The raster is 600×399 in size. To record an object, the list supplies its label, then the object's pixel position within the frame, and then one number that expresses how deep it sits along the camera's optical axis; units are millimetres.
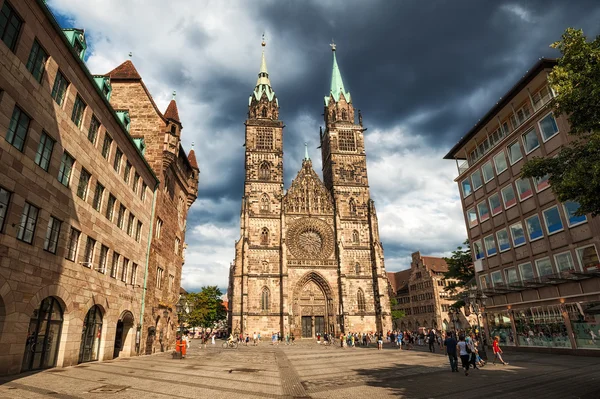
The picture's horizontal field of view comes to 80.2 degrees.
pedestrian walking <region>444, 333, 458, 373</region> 14642
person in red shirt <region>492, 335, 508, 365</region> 17081
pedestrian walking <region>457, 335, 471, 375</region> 13523
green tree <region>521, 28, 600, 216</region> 9844
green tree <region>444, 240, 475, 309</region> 36250
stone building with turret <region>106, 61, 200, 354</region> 23375
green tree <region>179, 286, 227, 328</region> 56828
